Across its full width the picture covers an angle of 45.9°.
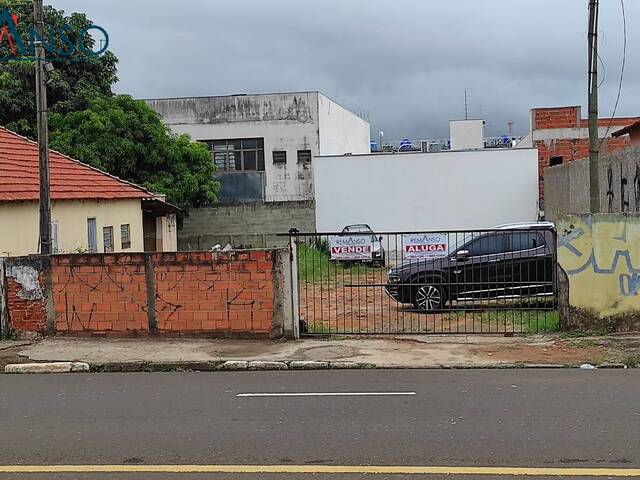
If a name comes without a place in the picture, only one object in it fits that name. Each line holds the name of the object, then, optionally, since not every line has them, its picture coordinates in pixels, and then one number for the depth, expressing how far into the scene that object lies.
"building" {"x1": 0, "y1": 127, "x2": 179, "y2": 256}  16.02
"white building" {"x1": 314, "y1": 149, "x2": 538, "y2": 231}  33.25
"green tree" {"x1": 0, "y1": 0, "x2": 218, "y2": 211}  26.52
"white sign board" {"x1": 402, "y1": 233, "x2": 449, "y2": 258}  12.36
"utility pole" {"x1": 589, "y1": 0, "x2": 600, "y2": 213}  13.27
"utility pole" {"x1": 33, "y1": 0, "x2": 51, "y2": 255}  12.73
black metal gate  12.60
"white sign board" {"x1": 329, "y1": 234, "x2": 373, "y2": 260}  12.83
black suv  12.66
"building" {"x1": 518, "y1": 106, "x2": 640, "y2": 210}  35.16
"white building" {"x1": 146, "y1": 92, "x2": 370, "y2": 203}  41.72
